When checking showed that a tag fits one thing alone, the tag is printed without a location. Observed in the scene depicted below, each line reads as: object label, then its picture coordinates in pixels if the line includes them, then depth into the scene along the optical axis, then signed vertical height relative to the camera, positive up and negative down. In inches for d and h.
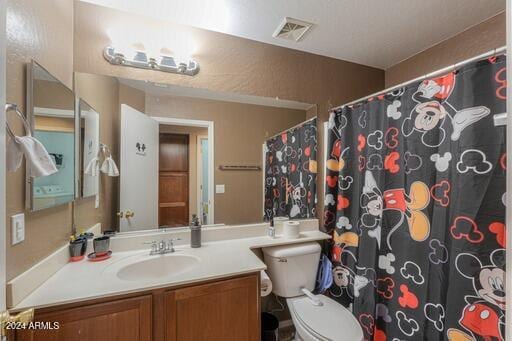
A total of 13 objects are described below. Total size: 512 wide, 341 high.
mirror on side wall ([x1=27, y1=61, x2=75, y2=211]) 39.1 +7.9
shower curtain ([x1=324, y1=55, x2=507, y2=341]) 38.4 -8.1
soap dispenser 60.4 -17.1
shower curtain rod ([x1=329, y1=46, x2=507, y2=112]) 37.2 +19.4
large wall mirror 59.5 +5.1
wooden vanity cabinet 36.6 -25.7
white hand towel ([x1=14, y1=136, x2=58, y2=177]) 28.7 +1.9
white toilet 51.1 -34.6
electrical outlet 34.2 -8.7
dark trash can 62.2 -43.6
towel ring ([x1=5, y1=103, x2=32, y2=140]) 27.9 +7.4
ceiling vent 62.0 +40.3
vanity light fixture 57.6 +28.9
